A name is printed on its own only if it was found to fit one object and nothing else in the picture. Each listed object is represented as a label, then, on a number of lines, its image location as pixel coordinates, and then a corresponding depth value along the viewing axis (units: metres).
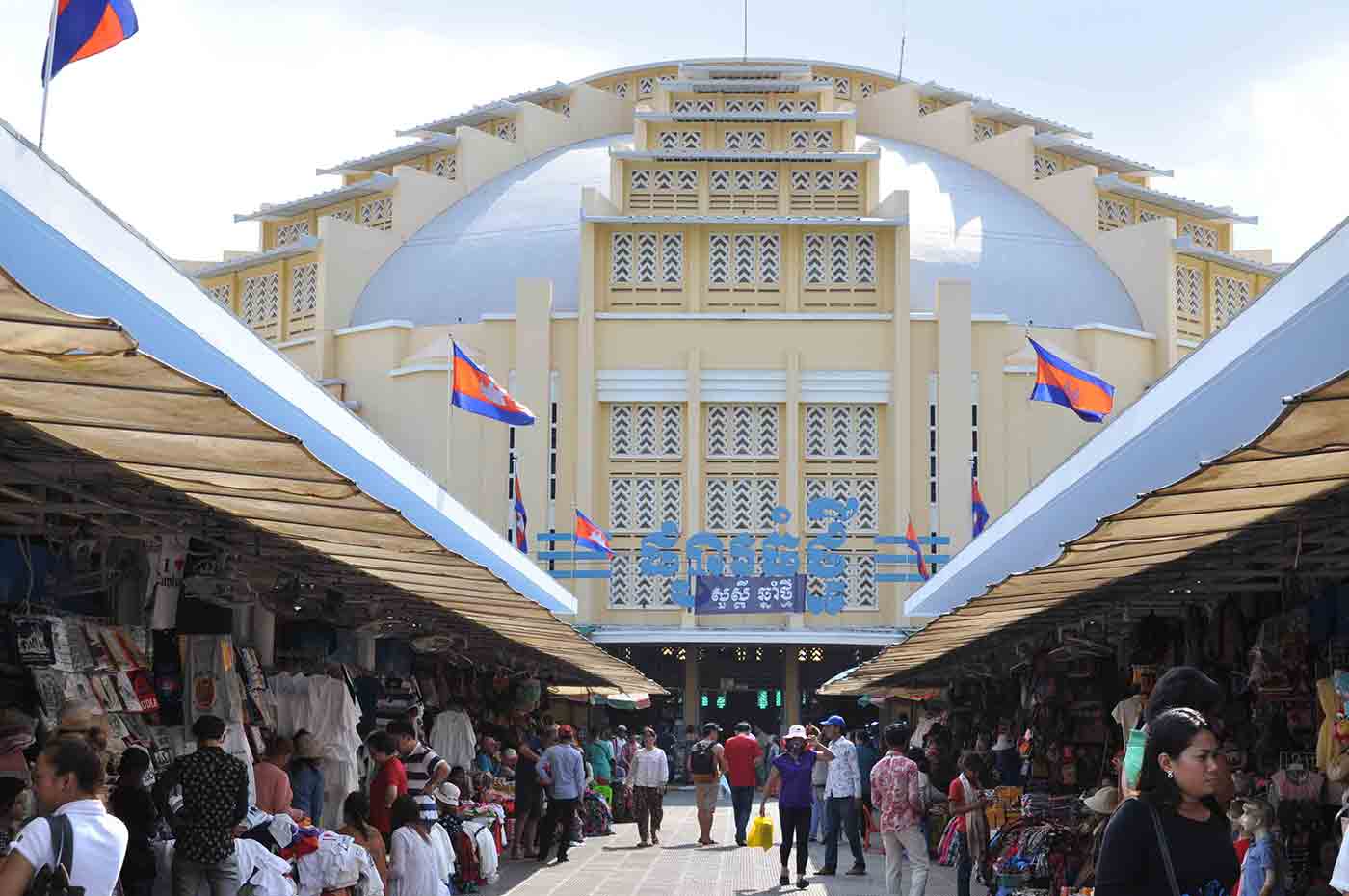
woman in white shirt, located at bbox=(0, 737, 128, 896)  6.54
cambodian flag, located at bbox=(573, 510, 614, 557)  35.41
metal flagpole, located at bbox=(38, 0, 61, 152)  13.74
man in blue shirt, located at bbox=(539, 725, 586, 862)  20.97
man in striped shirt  15.24
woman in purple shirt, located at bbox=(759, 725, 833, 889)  18.44
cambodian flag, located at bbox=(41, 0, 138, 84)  14.34
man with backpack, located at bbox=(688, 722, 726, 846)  23.91
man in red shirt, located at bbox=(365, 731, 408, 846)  14.27
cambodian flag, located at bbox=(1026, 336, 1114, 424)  25.36
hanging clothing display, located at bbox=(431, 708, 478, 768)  20.11
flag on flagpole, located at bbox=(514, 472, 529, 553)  36.59
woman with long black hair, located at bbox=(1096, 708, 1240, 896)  5.53
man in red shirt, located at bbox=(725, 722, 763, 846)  23.00
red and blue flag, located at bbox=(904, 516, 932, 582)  37.12
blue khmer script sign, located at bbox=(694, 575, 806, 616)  37.28
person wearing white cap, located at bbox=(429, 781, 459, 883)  13.59
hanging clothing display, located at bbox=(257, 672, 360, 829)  14.85
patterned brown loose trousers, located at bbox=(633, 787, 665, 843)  23.59
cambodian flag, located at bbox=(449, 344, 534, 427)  24.61
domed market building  39.31
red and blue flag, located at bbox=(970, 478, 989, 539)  36.16
